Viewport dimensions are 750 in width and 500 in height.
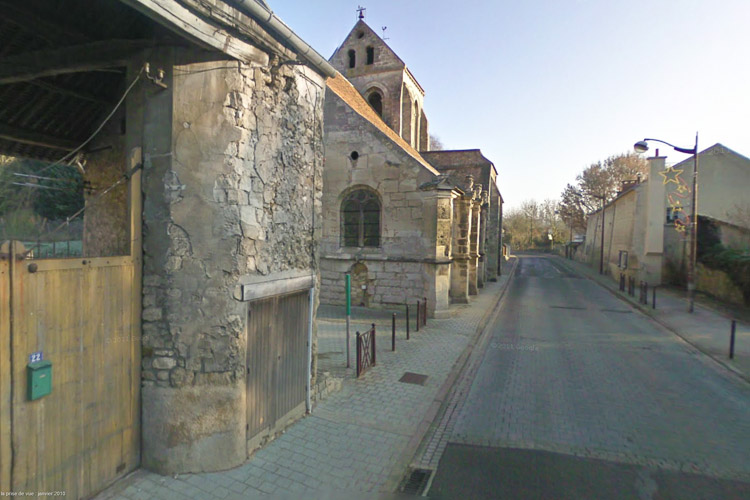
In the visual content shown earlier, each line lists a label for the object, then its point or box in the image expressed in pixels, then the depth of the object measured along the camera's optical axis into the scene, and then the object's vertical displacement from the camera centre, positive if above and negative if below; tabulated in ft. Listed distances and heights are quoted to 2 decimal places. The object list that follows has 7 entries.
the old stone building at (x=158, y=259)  10.99 -0.81
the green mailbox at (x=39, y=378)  10.18 -3.91
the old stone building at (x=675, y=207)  72.23 +7.71
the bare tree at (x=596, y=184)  134.37 +22.53
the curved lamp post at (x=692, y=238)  48.24 +1.03
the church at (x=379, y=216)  43.83 +2.83
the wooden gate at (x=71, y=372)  9.91 -4.15
